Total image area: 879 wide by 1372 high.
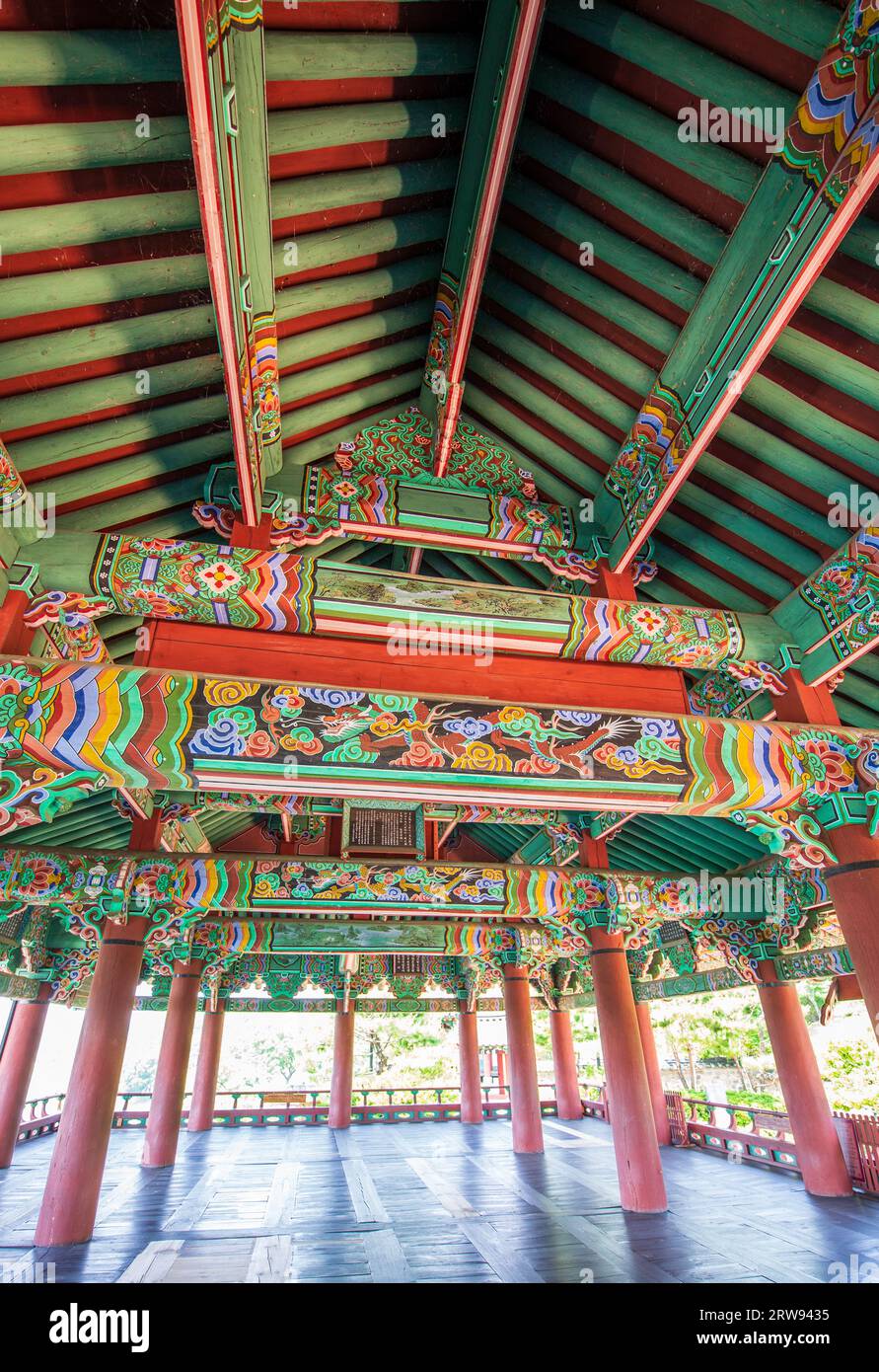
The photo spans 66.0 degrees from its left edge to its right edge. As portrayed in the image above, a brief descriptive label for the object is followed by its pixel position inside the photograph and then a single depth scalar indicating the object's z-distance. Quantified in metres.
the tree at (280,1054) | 41.94
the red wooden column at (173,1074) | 13.09
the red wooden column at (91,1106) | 7.17
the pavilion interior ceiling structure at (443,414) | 3.12
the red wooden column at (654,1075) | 14.51
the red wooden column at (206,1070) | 18.30
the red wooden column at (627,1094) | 8.64
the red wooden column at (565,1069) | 19.67
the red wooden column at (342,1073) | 19.42
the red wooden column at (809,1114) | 9.76
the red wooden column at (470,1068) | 19.70
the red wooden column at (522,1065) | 14.05
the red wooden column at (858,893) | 4.67
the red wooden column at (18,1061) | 13.20
